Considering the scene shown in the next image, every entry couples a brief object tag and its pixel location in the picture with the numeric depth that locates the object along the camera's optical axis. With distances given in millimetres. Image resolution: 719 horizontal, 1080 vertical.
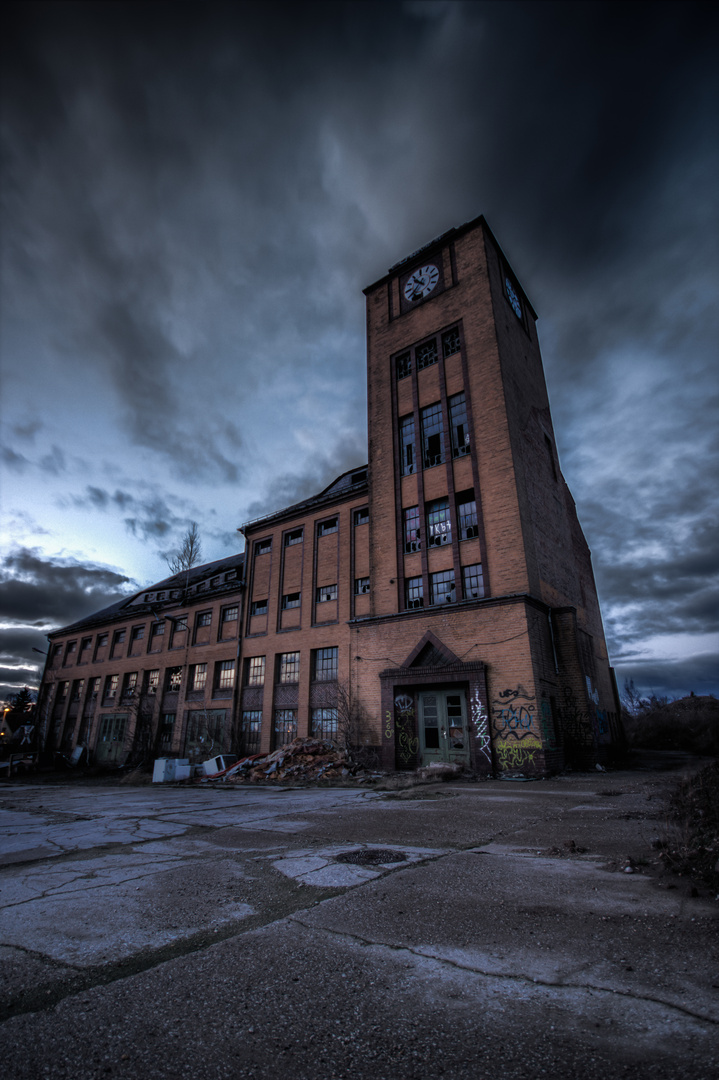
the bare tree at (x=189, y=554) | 32219
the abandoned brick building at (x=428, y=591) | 15609
